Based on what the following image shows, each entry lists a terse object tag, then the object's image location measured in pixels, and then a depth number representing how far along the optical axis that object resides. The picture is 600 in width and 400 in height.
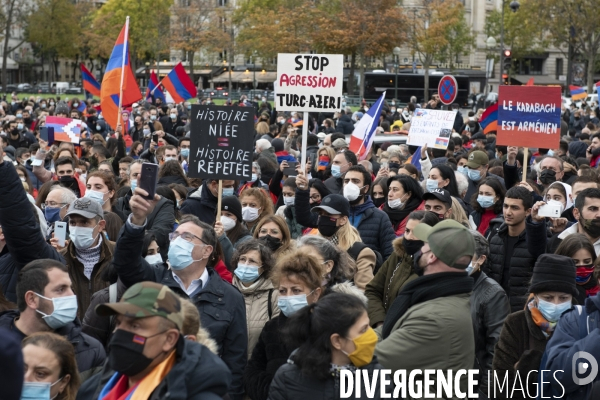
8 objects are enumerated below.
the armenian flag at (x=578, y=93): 31.69
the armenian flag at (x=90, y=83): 24.78
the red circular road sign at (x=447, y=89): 21.75
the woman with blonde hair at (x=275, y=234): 6.83
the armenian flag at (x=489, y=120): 18.64
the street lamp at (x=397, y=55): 51.77
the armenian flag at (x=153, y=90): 31.90
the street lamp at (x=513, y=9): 35.81
